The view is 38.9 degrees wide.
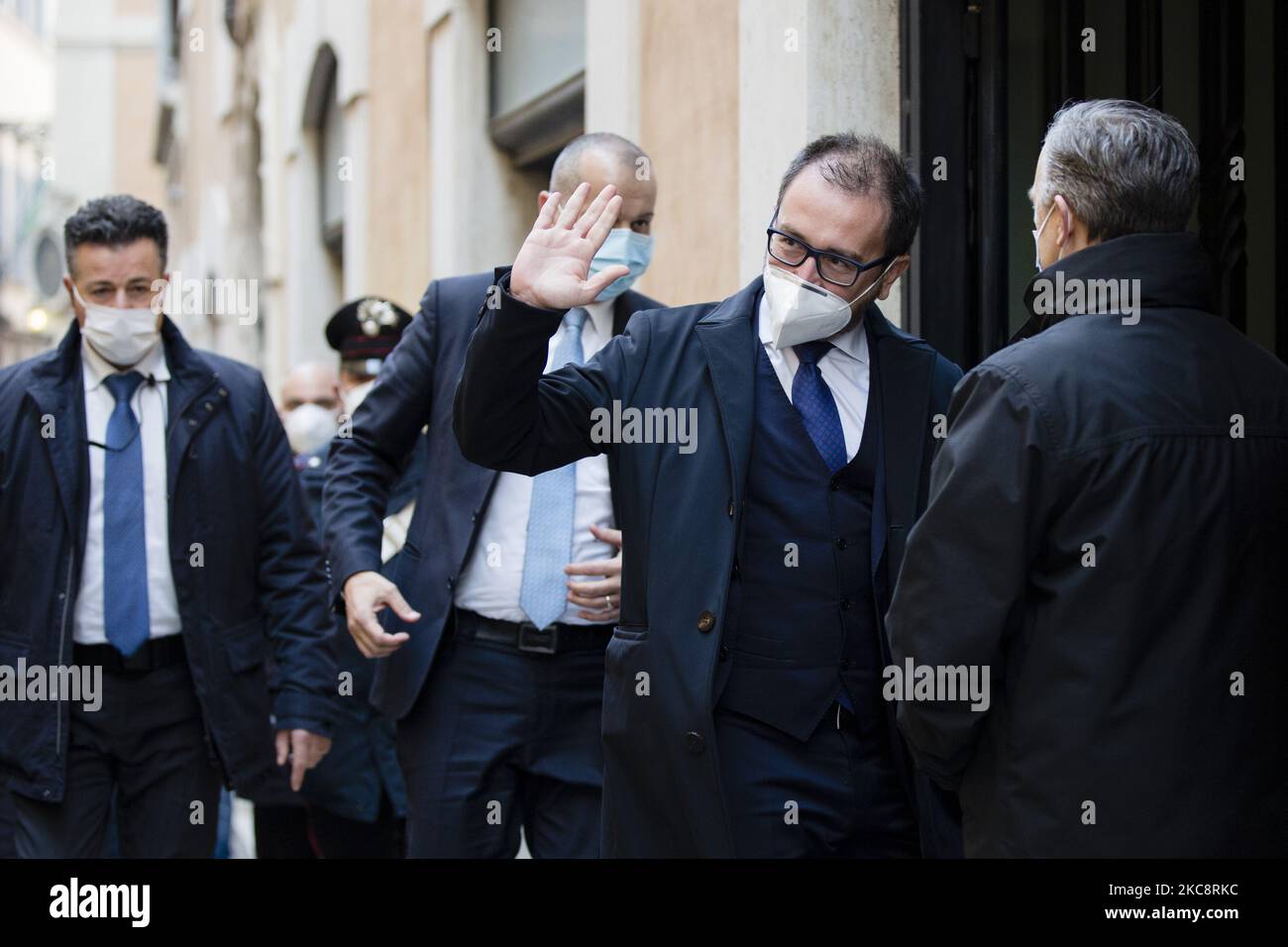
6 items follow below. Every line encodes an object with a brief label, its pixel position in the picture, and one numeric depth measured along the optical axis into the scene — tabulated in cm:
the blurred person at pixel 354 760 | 546
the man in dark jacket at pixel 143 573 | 415
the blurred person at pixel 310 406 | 752
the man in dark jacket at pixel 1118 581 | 259
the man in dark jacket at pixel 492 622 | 402
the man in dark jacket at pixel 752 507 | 313
